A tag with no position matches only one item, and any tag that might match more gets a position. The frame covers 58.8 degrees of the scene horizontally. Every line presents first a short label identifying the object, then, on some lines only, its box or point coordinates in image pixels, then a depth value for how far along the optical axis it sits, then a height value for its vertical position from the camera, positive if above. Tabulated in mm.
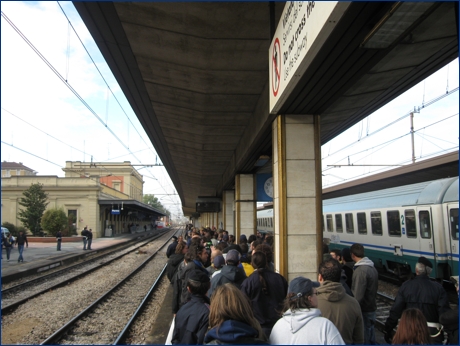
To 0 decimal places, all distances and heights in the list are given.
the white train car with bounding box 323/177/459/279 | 11453 +76
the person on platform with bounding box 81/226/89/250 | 29014 -380
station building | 43688 +3294
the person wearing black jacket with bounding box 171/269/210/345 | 3330 -726
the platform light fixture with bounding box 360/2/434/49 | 3785 +2045
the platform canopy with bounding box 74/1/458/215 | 4684 +3415
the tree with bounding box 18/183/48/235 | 36250 +2011
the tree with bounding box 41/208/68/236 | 36375 +686
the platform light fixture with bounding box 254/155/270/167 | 14184 +2464
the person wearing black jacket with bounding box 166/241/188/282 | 7922 -603
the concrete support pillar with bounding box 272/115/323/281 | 7586 +589
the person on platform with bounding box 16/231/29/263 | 20291 -650
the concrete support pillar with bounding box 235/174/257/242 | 17656 +1035
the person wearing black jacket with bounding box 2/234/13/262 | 20984 -843
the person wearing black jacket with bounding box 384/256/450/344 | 4828 -863
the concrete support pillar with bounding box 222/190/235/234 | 23797 +1028
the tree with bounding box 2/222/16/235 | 34094 +157
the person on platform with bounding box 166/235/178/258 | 10203 -527
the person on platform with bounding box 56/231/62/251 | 27419 -752
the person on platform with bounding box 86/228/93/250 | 29055 -596
